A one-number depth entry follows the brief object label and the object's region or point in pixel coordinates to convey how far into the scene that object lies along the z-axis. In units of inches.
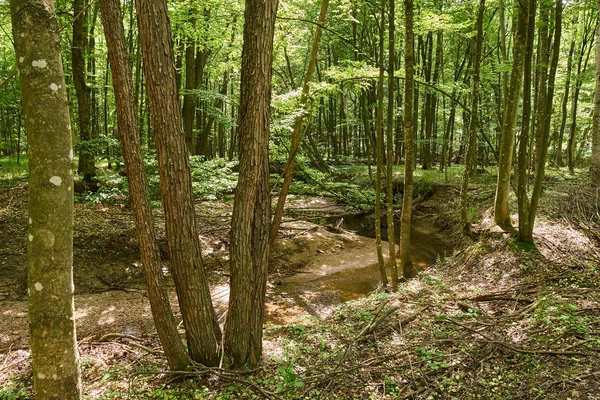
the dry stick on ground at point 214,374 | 138.0
